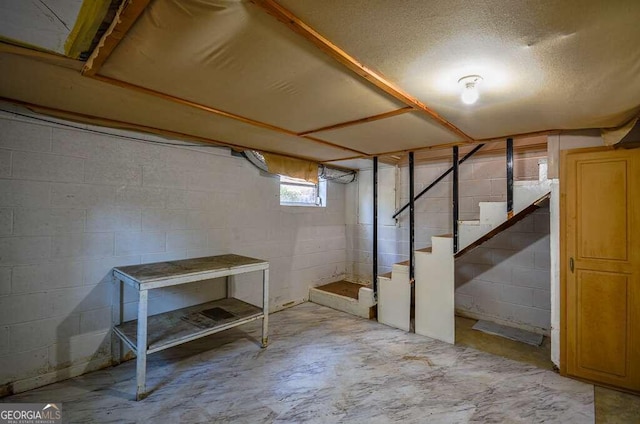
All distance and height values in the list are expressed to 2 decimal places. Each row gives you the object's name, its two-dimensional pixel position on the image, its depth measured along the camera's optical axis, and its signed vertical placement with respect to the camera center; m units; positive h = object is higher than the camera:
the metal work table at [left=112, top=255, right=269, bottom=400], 2.07 -0.91
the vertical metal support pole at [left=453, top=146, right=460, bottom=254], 2.92 +0.23
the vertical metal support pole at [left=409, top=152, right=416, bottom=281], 3.28 +0.03
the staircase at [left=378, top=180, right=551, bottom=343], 2.65 -0.63
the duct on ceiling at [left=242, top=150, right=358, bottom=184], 3.44 +0.72
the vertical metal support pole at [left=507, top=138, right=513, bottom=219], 2.65 +0.38
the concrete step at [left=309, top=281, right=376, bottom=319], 3.62 -1.09
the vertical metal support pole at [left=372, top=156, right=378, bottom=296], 3.66 -0.03
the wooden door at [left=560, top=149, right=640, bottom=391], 2.16 -0.35
